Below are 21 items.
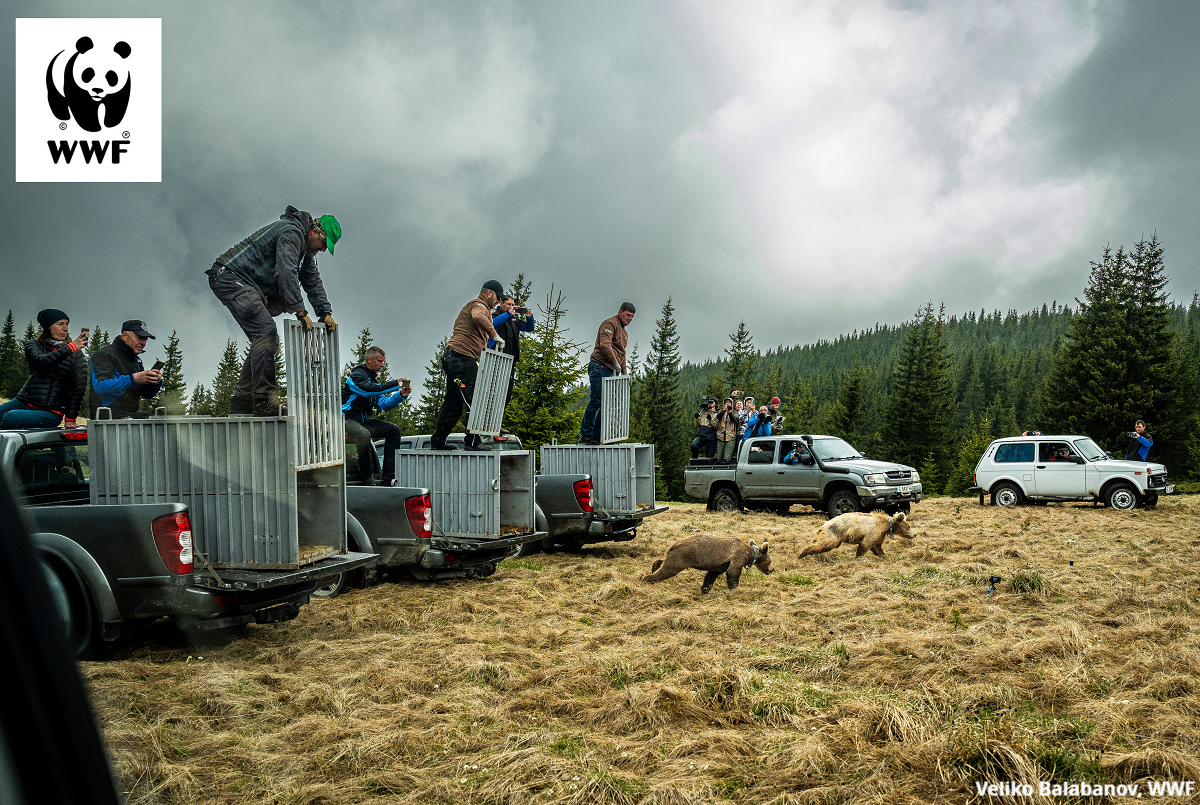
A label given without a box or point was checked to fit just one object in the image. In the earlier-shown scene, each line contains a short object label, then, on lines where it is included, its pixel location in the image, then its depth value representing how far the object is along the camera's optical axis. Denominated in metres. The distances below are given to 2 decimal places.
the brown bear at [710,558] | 7.38
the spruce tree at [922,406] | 57.38
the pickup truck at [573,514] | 9.69
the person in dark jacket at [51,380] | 6.43
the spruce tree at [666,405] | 57.22
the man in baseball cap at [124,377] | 6.05
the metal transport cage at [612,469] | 10.27
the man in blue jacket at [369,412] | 7.96
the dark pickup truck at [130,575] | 4.48
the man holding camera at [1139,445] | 17.11
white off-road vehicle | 15.00
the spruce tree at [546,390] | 22.47
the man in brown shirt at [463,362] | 7.96
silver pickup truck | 14.15
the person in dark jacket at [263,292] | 5.42
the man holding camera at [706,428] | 17.35
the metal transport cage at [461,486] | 7.89
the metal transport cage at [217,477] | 5.00
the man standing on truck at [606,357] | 10.66
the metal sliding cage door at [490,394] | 7.79
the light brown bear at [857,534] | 9.55
